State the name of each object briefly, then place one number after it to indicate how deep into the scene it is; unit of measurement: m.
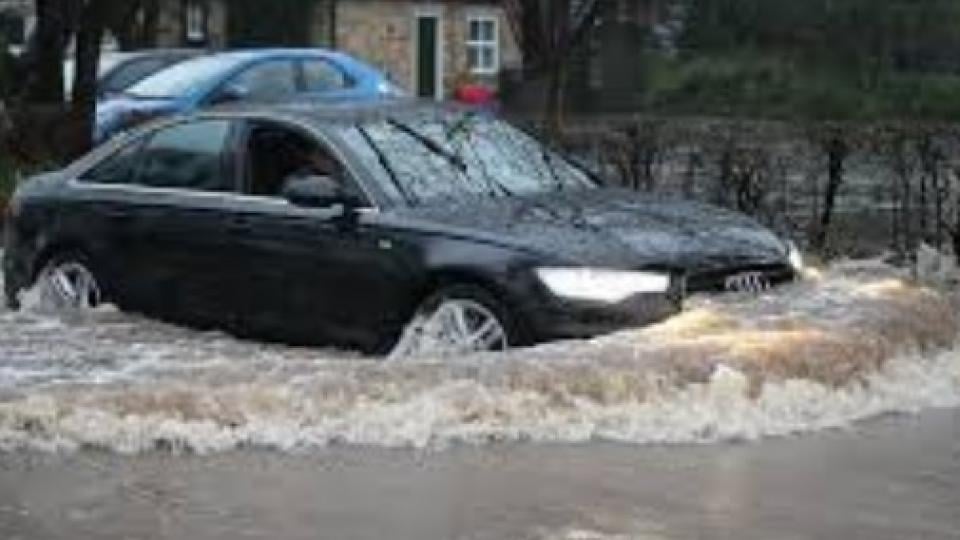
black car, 10.88
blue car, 22.31
